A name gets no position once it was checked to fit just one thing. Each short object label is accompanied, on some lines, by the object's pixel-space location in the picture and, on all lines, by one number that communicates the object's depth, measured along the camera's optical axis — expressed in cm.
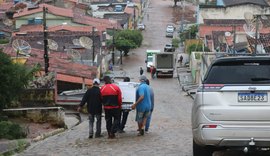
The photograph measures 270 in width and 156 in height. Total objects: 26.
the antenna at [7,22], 7803
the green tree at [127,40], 7100
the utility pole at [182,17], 9031
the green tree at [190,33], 8031
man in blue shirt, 1355
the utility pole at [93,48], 5407
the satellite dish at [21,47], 4598
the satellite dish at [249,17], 4804
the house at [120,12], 8969
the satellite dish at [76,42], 5924
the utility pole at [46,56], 3475
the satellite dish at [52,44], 5674
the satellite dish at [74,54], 5232
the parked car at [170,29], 9006
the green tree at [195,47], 6543
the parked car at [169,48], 7306
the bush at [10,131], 1503
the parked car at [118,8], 9856
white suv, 804
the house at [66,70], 3891
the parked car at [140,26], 9389
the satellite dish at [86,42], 5953
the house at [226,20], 5112
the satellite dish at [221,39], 5408
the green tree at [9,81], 1897
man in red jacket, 1323
